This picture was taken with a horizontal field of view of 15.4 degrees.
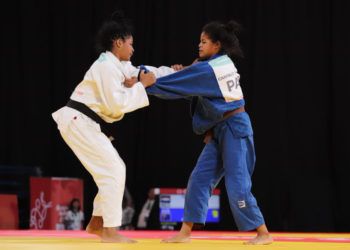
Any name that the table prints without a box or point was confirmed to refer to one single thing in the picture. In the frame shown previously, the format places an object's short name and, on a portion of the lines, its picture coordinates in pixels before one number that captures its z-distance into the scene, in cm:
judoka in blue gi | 667
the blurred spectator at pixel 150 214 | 1416
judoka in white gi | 655
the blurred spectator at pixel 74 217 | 1328
